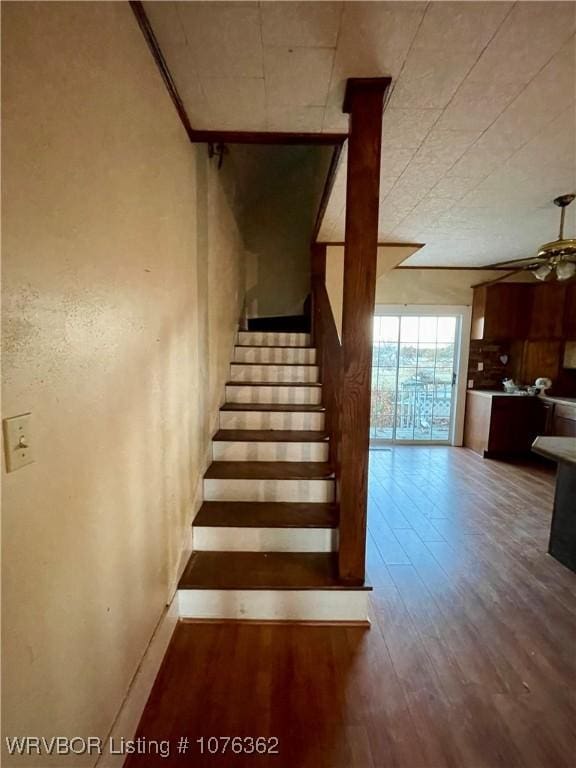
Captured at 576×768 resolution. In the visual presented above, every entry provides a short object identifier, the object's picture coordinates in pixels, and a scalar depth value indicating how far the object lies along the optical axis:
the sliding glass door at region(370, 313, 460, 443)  5.29
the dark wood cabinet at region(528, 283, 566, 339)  4.70
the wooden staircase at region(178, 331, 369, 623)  1.84
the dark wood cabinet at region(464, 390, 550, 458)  4.71
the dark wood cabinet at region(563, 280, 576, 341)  4.62
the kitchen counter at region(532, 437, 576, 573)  2.34
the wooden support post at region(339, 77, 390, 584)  1.59
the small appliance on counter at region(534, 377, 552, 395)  4.71
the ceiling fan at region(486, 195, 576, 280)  2.48
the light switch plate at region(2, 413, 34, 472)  0.72
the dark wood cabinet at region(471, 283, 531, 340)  4.88
